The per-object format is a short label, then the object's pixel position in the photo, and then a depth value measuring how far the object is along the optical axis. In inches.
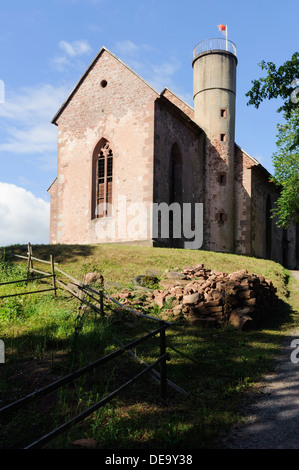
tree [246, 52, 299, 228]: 933.2
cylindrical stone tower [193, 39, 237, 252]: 935.7
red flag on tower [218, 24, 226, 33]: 1013.4
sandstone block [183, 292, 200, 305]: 361.0
